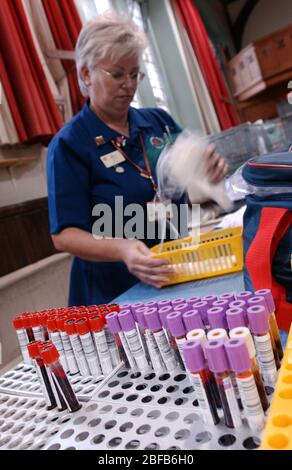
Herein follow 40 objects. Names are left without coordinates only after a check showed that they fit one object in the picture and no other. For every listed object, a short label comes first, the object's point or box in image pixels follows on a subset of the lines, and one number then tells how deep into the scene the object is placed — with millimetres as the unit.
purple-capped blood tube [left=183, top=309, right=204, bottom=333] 628
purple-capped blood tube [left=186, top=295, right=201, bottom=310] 713
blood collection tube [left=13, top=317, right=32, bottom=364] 932
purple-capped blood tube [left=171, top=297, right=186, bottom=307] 736
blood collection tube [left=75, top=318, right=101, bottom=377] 785
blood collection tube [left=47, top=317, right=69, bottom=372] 849
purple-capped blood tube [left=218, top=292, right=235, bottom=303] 678
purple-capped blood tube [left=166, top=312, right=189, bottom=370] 634
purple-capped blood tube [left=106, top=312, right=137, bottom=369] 750
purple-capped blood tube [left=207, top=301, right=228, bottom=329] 606
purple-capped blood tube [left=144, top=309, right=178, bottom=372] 701
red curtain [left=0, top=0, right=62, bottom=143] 1997
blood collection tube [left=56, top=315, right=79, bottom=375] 825
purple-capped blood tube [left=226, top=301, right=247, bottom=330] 576
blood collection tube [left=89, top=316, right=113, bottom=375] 776
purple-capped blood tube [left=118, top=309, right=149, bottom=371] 732
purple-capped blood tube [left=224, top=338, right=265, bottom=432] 491
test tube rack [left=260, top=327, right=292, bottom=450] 394
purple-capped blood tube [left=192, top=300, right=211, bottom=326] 659
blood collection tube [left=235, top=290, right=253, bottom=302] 656
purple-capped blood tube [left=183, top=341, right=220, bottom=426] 526
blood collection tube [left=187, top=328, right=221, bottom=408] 546
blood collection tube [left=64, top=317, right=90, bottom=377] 802
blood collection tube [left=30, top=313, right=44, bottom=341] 909
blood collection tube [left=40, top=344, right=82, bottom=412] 677
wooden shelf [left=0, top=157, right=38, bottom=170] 1967
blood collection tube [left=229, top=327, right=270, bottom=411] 511
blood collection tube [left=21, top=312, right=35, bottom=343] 930
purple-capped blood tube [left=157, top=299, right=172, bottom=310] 735
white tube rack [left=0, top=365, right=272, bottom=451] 516
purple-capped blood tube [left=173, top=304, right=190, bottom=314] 681
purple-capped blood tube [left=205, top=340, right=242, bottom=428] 503
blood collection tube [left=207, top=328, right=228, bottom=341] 534
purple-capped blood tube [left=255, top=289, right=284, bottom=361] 616
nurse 1316
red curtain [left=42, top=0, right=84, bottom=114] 2439
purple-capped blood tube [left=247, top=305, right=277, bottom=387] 560
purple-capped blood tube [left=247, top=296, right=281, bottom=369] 595
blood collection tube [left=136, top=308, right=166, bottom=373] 715
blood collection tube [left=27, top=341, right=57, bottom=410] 707
